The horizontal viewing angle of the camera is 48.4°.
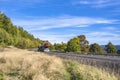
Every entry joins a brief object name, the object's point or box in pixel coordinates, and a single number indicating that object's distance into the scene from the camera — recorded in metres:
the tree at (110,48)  41.50
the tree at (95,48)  43.39
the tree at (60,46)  48.94
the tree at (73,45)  39.44
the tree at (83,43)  44.76
